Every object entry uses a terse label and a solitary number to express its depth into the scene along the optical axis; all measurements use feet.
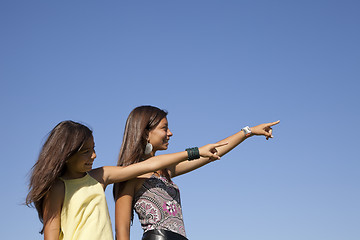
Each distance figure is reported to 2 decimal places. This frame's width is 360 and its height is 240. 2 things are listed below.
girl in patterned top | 18.72
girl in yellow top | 15.98
